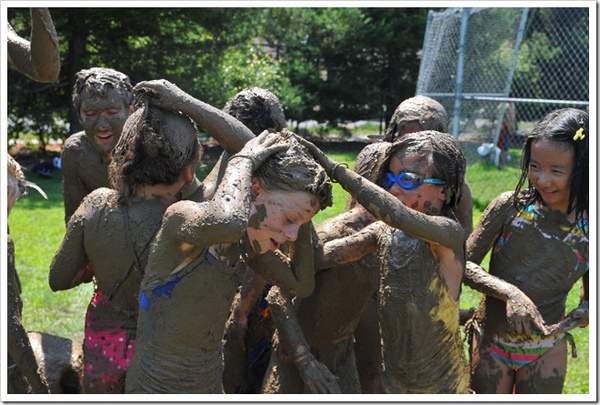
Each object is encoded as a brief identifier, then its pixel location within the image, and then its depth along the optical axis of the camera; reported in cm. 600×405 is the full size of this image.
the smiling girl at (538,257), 359
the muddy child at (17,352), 332
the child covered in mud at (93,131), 400
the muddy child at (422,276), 311
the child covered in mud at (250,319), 384
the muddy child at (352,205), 404
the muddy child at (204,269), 271
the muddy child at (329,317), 354
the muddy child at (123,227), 296
